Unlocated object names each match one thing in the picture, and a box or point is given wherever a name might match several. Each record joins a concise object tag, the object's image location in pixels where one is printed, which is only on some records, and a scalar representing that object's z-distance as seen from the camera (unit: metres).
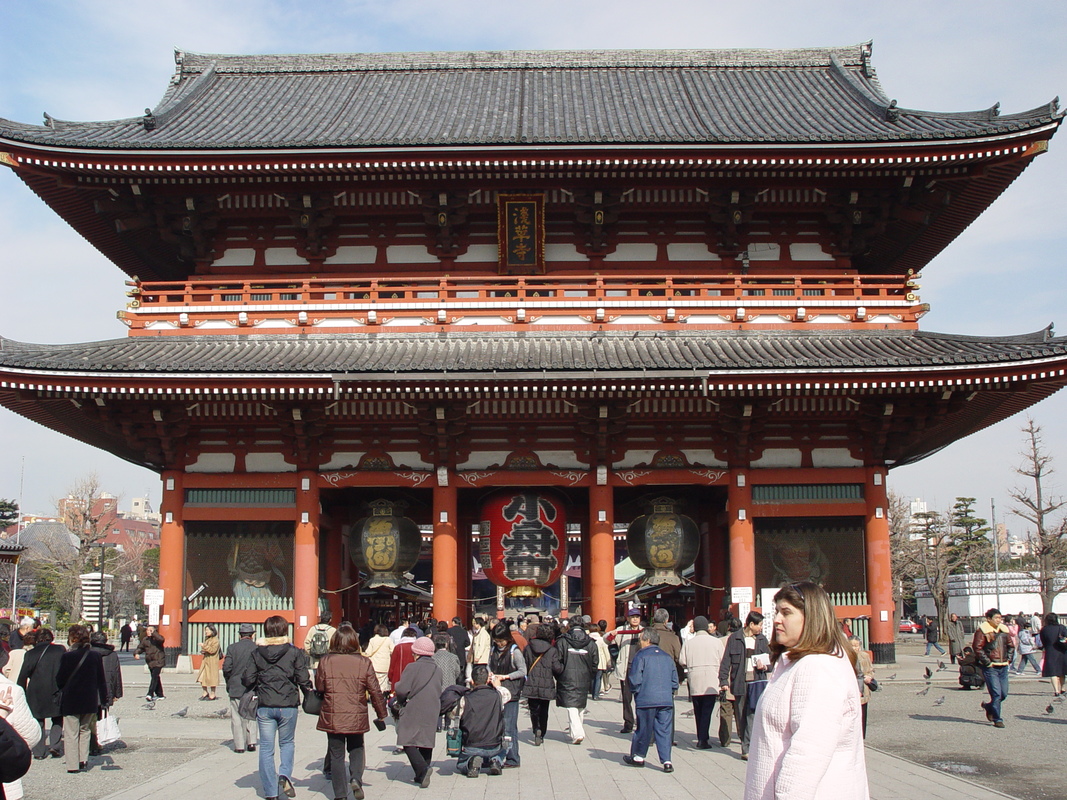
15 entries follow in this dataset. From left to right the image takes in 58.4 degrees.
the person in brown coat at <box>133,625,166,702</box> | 17.89
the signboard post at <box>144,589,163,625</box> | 19.87
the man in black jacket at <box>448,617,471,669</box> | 17.06
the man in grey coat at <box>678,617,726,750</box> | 12.77
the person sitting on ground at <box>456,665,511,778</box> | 11.23
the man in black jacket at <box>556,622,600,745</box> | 13.07
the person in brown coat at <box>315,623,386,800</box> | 9.61
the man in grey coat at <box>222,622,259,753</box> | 12.57
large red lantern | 20.98
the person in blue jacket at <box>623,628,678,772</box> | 11.52
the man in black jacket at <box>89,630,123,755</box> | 13.04
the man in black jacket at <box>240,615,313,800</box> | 9.78
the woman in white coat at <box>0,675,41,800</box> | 6.02
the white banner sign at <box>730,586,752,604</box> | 19.47
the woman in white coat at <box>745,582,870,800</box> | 4.38
